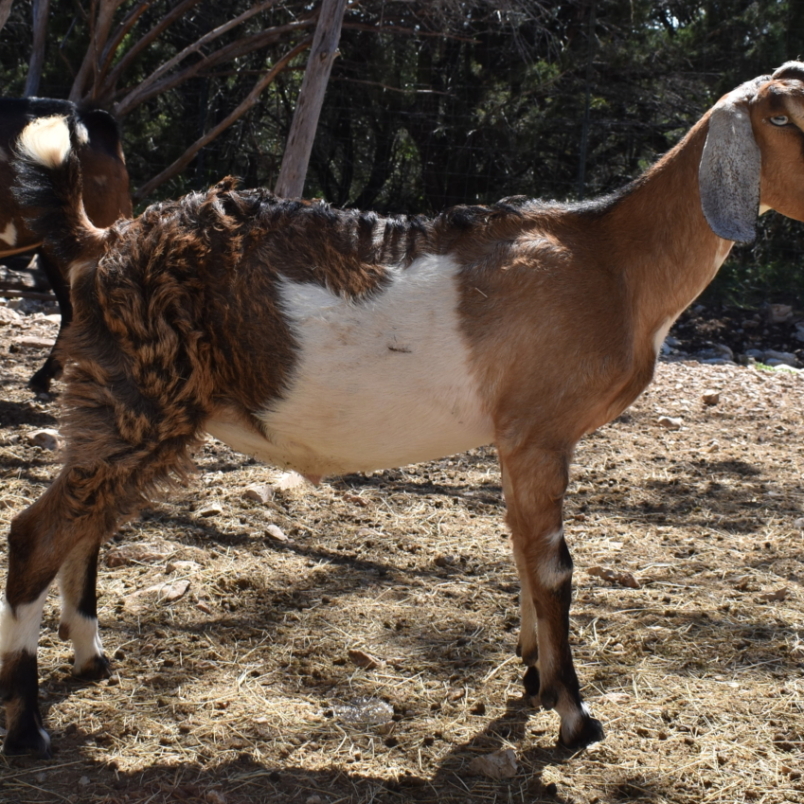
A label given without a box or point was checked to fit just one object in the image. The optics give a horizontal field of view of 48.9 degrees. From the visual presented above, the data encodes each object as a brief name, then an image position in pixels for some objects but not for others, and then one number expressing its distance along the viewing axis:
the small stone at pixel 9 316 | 8.00
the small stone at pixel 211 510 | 4.57
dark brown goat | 6.05
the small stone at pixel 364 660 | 3.35
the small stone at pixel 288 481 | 4.99
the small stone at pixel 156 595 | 3.68
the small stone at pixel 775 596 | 3.96
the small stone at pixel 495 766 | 2.75
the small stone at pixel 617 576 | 4.09
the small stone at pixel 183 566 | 3.95
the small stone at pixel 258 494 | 4.78
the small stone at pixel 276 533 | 4.38
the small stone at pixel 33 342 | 7.37
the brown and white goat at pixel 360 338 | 2.84
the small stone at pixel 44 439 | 5.29
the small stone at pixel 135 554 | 4.05
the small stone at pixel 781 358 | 9.26
